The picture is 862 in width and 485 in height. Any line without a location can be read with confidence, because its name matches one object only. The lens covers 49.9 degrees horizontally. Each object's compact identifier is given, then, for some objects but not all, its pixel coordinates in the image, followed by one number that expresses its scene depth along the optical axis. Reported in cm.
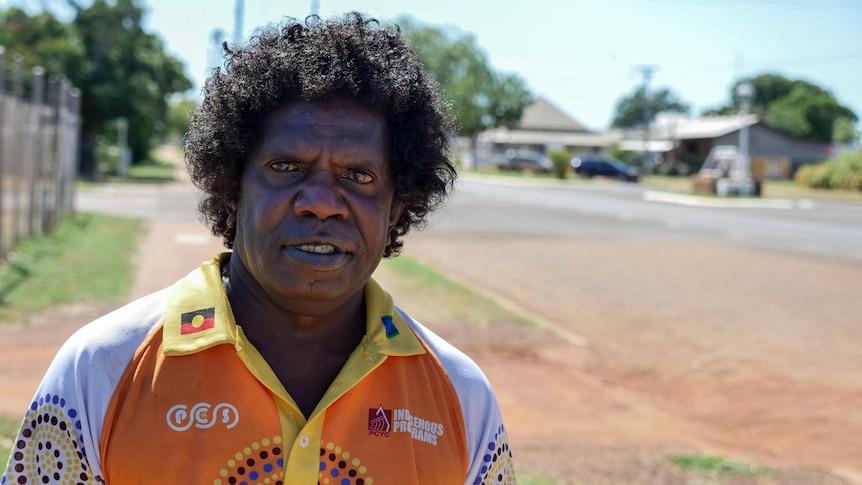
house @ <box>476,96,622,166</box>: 9538
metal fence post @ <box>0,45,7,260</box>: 1112
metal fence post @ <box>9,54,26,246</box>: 1222
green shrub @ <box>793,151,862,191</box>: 4528
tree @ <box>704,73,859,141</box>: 8612
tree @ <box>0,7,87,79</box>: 3347
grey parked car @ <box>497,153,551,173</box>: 6322
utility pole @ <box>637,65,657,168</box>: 6650
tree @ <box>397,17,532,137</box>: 7469
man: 189
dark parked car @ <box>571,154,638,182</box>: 5584
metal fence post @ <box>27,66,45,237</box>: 1363
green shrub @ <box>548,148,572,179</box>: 5491
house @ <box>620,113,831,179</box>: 6675
